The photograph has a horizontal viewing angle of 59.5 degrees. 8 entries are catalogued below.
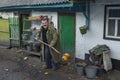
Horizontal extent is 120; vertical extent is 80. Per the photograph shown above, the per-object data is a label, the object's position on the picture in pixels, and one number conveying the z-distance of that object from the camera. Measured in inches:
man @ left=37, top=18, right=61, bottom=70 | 154.1
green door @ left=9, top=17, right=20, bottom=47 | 245.8
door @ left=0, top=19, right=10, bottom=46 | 261.7
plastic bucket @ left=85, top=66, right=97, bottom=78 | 142.9
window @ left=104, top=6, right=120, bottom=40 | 149.5
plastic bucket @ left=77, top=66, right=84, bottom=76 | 147.8
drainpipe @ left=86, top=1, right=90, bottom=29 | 162.7
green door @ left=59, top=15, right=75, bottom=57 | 183.9
